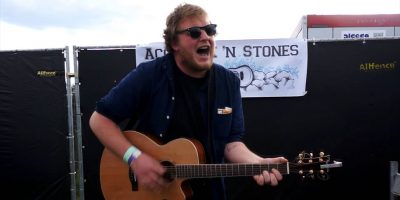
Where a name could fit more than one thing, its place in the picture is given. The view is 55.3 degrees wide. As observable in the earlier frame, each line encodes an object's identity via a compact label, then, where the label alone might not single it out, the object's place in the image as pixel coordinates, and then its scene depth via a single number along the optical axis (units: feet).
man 7.80
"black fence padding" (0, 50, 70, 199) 17.80
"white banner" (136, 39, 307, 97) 17.21
